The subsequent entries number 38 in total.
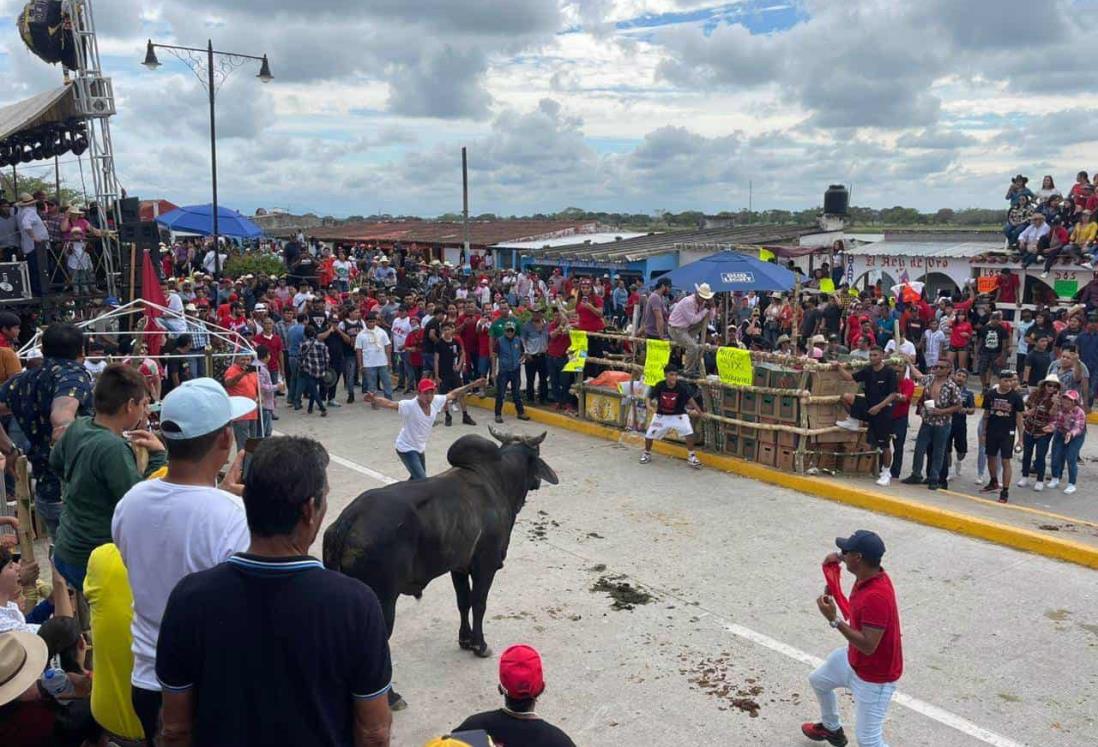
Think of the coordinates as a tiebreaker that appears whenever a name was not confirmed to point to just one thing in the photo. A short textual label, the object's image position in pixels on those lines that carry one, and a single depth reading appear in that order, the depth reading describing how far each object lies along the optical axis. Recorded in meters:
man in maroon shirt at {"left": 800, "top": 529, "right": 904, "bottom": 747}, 4.72
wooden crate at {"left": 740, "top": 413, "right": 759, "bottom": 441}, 11.83
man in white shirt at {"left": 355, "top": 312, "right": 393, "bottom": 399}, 15.70
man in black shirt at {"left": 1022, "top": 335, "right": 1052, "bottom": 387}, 14.04
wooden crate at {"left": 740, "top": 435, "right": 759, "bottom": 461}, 11.88
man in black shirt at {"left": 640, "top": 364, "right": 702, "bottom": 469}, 11.91
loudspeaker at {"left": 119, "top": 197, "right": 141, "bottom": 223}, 14.93
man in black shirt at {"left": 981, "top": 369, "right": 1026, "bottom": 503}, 10.63
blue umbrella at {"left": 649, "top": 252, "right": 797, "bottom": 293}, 15.61
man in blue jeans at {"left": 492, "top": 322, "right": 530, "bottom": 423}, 14.35
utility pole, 32.91
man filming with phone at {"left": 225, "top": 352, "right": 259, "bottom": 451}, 10.38
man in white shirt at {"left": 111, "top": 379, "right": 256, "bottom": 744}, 3.12
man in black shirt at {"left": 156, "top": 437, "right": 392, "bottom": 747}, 2.38
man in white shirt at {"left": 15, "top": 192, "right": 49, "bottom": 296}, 14.90
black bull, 5.42
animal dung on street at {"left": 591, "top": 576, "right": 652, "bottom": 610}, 7.51
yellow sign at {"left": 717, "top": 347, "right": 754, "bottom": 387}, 11.87
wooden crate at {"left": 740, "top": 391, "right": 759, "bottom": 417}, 11.86
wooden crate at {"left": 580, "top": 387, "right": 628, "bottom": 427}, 13.75
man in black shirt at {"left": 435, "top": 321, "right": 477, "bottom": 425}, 14.53
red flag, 11.98
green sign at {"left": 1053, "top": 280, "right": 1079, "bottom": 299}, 18.91
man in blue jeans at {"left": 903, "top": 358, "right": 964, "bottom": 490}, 10.91
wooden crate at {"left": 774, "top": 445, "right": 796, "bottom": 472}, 11.37
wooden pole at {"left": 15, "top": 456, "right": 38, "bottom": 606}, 6.64
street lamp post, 20.25
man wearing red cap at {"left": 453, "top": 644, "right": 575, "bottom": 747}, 3.54
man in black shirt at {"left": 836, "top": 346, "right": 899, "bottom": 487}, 10.99
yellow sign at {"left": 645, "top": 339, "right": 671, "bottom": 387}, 12.86
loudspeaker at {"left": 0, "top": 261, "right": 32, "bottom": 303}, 14.67
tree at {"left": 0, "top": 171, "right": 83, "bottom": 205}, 30.05
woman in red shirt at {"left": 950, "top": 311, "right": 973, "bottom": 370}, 17.19
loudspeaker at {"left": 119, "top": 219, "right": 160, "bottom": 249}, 14.01
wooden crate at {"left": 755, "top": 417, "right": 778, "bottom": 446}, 11.58
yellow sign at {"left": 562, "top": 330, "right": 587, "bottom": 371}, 14.53
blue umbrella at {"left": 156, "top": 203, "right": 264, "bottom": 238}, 27.19
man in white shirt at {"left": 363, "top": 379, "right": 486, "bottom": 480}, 8.80
